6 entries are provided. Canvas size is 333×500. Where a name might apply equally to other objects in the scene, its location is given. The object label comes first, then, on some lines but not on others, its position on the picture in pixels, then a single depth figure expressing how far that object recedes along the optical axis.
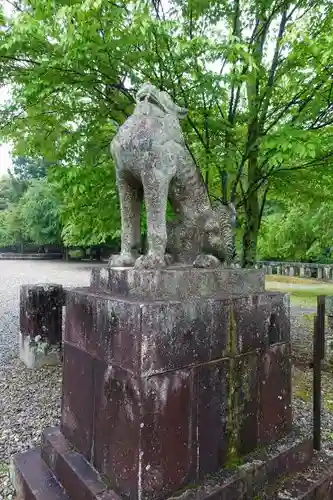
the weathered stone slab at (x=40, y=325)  5.25
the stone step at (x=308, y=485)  2.10
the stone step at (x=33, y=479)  2.14
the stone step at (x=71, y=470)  1.92
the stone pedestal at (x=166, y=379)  1.81
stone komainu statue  2.14
